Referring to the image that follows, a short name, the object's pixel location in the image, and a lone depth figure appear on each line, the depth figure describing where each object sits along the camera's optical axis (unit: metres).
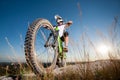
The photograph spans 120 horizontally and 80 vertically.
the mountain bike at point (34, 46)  1.80
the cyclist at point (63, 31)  2.85
